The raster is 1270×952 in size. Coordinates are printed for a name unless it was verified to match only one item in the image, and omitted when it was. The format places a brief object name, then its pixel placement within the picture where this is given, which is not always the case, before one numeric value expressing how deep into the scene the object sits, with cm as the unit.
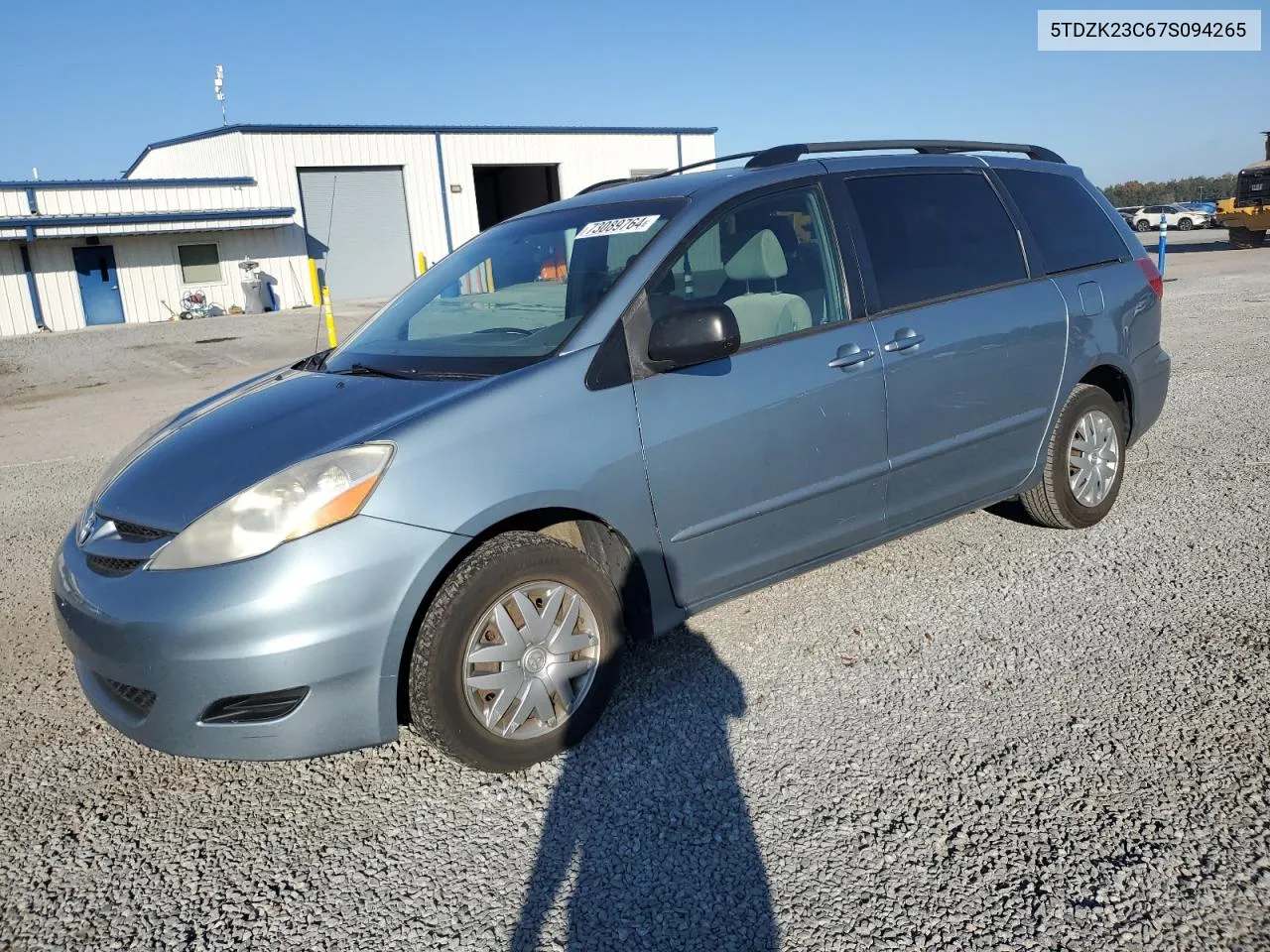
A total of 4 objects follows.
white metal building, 2636
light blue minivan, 278
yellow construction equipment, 2852
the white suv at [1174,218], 4519
